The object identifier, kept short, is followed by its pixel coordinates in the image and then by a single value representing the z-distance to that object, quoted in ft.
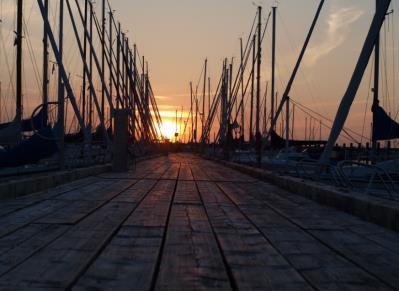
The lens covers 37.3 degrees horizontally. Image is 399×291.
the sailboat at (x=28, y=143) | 49.03
